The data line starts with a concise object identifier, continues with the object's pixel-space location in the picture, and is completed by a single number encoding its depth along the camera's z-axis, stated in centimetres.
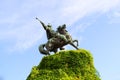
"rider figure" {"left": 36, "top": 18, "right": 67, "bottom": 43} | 2567
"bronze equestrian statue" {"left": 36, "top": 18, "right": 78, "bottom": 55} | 2572
